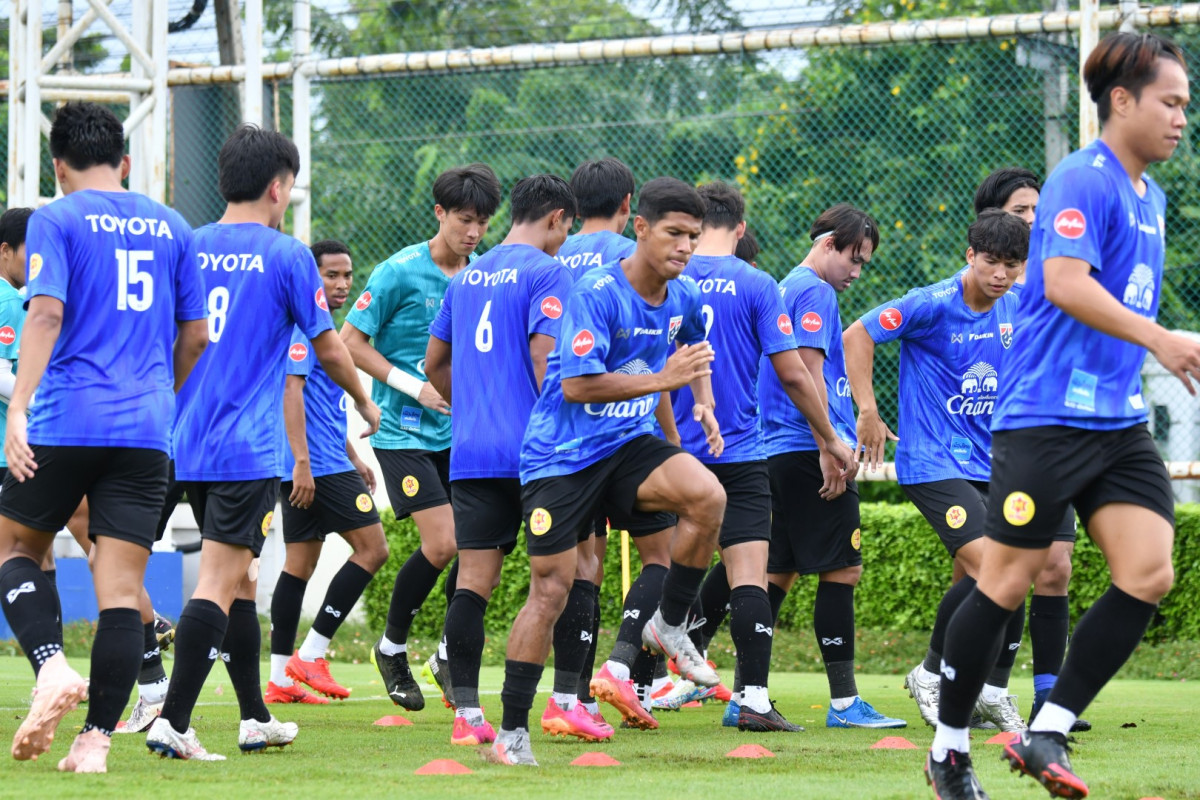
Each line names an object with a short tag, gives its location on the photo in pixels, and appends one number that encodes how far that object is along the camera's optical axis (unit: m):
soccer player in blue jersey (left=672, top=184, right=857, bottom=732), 13.25
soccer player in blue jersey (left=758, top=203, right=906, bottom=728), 13.81
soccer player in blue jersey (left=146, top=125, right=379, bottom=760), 10.75
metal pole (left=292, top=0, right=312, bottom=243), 24.95
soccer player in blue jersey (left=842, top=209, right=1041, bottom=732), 13.34
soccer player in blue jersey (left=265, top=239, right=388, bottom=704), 15.52
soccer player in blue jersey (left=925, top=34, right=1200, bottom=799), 8.48
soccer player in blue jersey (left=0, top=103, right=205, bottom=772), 9.85
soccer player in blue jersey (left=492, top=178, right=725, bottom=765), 10.41
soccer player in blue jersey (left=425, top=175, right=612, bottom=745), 11.52
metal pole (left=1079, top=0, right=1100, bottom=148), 21.53
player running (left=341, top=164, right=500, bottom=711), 14.85
